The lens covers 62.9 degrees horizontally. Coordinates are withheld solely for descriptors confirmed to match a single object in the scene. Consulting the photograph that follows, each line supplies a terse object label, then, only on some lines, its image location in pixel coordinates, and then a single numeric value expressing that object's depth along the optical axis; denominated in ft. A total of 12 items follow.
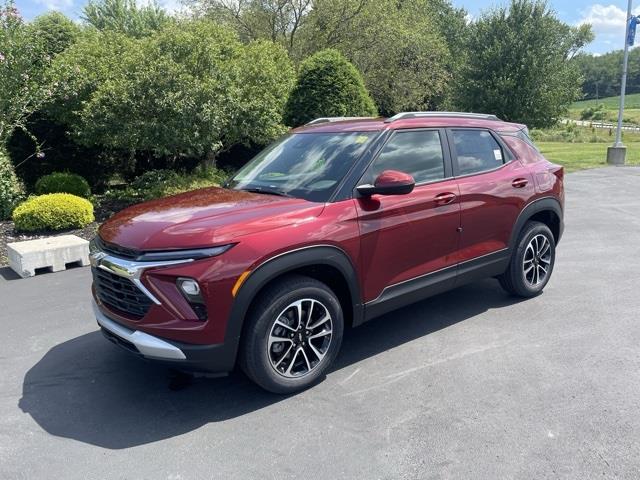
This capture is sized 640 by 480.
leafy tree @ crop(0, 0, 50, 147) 31.58
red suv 10.34
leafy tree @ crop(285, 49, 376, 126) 40.60
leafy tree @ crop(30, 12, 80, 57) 42.50
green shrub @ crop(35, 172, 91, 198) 34.04
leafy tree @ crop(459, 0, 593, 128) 67.67
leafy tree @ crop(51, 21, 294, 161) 32.27
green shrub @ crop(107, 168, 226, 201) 37.24
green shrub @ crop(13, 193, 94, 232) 27.12
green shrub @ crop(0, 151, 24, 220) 30.53
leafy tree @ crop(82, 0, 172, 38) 93.97
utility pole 58.75
